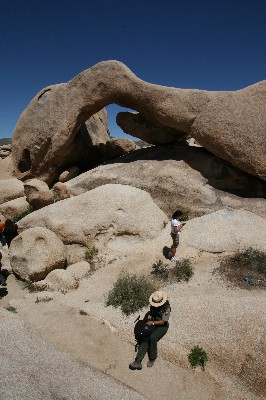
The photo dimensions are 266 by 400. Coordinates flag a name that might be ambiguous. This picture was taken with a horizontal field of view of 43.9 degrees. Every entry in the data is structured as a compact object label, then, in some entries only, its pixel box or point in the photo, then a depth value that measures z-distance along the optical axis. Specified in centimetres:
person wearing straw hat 878
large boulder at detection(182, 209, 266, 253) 1367
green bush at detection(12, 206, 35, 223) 1805
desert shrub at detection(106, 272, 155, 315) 1071
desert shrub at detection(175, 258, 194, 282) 1230
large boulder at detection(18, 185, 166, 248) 1466
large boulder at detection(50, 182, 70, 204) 1838
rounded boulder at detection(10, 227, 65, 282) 1293
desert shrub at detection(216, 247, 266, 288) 1162
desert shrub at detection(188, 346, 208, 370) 858
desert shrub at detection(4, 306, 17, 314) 1081
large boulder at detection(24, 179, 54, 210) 1775
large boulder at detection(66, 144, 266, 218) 1641
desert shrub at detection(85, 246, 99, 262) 1412
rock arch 1614
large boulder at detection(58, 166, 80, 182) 2088
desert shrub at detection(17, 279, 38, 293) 1248
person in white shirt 1333
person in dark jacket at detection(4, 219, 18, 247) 1498
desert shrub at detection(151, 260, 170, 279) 1252
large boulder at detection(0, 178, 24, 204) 2002
